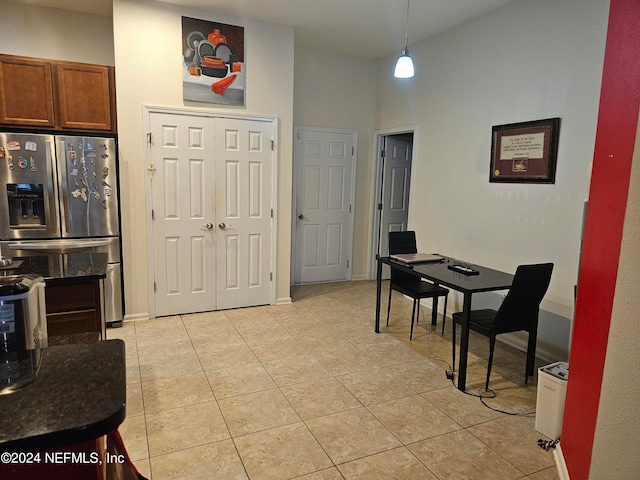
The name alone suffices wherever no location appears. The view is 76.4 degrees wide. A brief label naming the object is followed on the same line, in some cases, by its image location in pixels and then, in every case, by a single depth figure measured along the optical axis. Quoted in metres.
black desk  2.84
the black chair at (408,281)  3.79
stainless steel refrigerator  3.45
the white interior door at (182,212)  4.04
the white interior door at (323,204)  5.43
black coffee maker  1.12
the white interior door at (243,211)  4.30
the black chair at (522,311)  2.77
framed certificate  3.32
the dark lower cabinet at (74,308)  2.41
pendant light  3.18
